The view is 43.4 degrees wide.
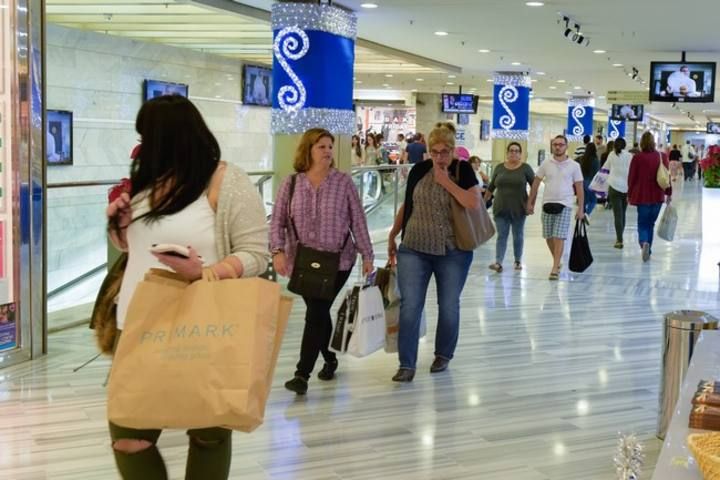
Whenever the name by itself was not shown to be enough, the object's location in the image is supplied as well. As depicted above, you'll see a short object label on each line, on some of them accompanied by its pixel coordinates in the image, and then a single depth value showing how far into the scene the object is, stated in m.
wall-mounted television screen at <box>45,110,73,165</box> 12.30
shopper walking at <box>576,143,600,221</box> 15.72
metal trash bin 4.31
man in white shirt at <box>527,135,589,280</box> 9.59
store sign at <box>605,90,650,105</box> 23.80
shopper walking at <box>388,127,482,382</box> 5.27
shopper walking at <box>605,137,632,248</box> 13.34
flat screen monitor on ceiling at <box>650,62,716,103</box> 15.25
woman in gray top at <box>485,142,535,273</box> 10.09
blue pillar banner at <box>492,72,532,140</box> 21.19
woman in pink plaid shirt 5.00
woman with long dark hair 2.48
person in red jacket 11.54
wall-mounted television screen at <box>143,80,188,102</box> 14.48
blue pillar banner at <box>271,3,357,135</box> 9.56
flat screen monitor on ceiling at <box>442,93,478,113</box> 28.02
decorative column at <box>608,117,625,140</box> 36.44
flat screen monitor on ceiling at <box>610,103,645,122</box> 27.86
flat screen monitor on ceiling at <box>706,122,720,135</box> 47.27
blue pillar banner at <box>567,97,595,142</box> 30.94
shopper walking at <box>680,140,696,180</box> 47.62
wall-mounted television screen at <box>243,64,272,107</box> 17.55
